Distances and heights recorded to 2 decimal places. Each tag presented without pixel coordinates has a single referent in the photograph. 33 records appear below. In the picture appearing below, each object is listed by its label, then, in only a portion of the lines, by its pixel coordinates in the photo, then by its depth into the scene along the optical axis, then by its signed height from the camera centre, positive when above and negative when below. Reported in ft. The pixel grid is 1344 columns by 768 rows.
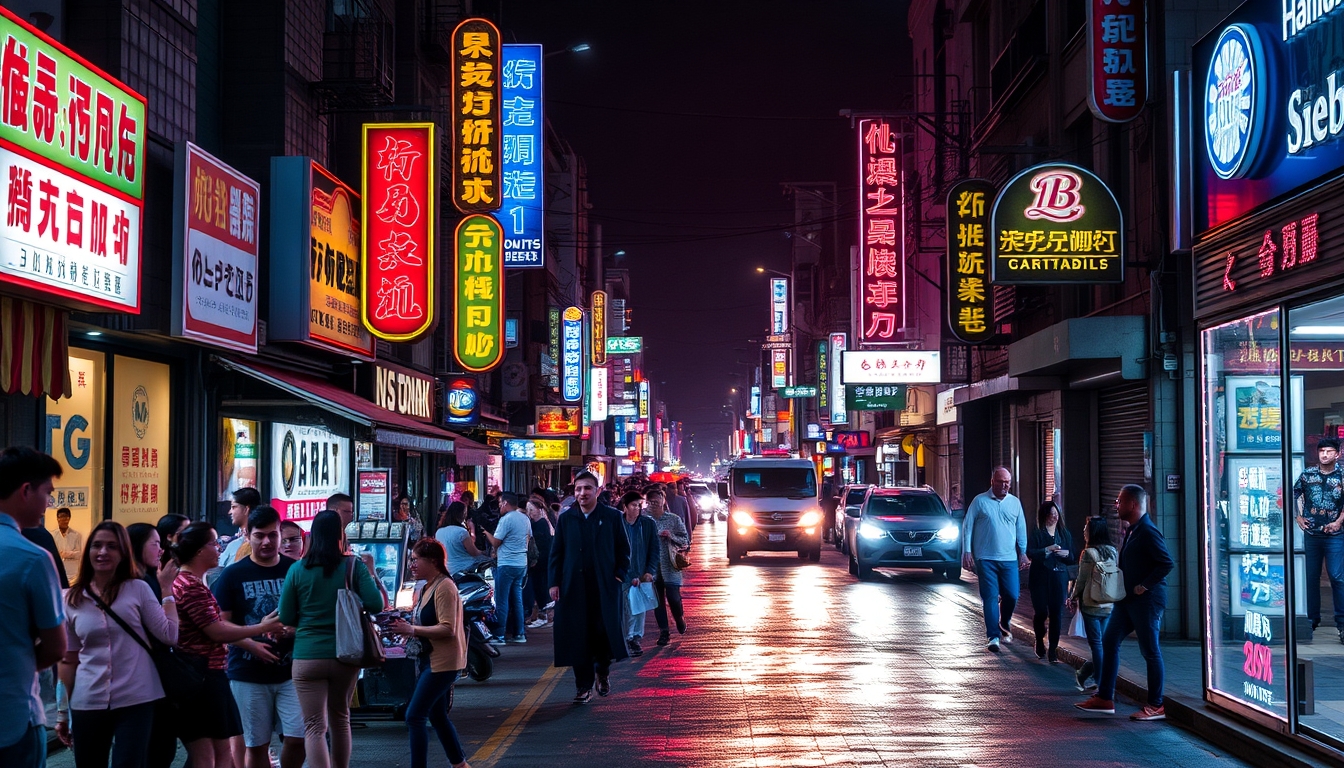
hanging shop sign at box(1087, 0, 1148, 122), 57.77 +15.82
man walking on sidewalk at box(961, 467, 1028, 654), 52.54 -2.95
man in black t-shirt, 26.55 -3.64
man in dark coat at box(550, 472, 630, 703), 40.98 -3.52
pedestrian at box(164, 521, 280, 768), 24.03 -3.13
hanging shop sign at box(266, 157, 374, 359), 60.08 +8.80
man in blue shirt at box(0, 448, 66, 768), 16.25 -1.80
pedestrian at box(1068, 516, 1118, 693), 39.68 -3.22
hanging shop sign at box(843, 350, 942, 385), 112.88 +7.48
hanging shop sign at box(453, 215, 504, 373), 87.25 +10.11
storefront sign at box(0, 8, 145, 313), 33.91 +7.29
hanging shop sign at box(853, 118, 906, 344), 107.96 +16.92
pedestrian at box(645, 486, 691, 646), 56.90 -4.54
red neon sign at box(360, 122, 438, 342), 69.15 +11.20
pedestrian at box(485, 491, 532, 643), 56.29 -3.82
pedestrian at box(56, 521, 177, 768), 21.45 -2.90
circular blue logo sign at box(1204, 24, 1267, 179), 33.45 +8.64
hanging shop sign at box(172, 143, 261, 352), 47.26 +7.32
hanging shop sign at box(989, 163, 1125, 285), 57.77 +9.35
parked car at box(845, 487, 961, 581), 86.84 -4.51
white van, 106.63 -3.35
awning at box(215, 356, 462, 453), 53.62 +2.15
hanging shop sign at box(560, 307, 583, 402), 177.88 +12.62
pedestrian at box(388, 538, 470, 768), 29.09 -3.74
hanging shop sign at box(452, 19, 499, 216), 79.56 +19.28
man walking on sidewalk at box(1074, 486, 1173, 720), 37.11 -3.55
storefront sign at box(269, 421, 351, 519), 65.51 -0.30
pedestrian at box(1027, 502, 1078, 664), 47.88 -3.28
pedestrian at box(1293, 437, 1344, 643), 44.57 -1.59
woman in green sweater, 26.63 -2.91
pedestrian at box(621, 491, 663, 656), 51.24 -3.12
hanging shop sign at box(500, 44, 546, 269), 93.04 +19.69
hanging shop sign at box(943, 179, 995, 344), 86.07 +11.48
